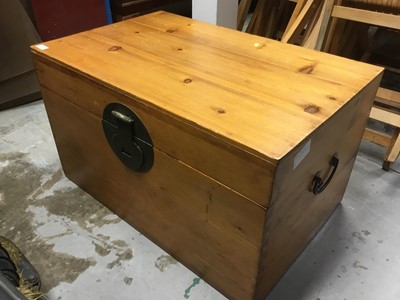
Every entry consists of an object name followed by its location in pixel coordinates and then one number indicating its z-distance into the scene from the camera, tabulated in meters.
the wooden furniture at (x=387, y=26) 1.40
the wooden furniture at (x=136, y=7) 2.24
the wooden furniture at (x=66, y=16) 1.87
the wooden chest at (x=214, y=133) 0.74
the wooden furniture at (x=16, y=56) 1.71
